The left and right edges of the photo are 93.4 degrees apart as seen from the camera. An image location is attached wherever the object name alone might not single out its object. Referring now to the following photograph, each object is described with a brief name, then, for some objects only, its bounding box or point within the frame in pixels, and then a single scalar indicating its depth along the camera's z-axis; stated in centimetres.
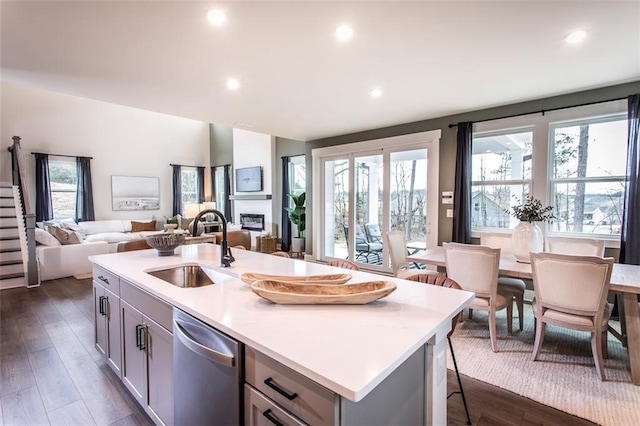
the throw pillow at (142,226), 782
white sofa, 495
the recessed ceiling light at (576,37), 224
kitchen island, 84
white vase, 285
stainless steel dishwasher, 109
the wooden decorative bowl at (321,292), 129
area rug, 192
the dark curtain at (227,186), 911
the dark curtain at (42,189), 668
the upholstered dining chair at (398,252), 352
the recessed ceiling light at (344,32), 214
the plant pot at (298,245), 652
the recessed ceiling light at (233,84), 309
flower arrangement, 291
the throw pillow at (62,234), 533
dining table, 213
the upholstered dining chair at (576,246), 293
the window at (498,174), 389
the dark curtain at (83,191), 730
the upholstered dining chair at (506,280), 290
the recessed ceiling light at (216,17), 197
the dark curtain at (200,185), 955
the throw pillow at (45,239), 516
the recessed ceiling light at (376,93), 338
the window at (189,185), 928
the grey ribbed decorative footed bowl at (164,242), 240
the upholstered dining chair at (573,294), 215
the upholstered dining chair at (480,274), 260
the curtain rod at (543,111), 328
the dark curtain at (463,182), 412
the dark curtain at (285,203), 709
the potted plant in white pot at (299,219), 654
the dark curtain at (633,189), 307
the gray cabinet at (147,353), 153
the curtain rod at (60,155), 671
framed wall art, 795
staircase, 460
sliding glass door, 479
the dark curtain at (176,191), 894
